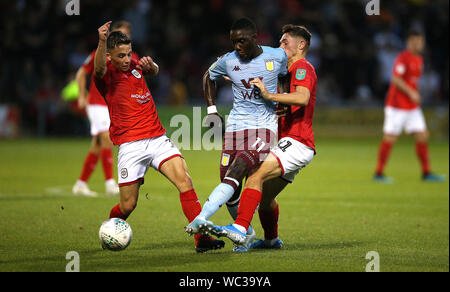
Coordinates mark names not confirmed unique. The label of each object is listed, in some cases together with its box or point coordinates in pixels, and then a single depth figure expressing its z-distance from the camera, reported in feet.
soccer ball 42.16
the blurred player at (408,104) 88.79
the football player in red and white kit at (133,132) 44.06
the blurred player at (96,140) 72.64
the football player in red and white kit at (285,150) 41.45
